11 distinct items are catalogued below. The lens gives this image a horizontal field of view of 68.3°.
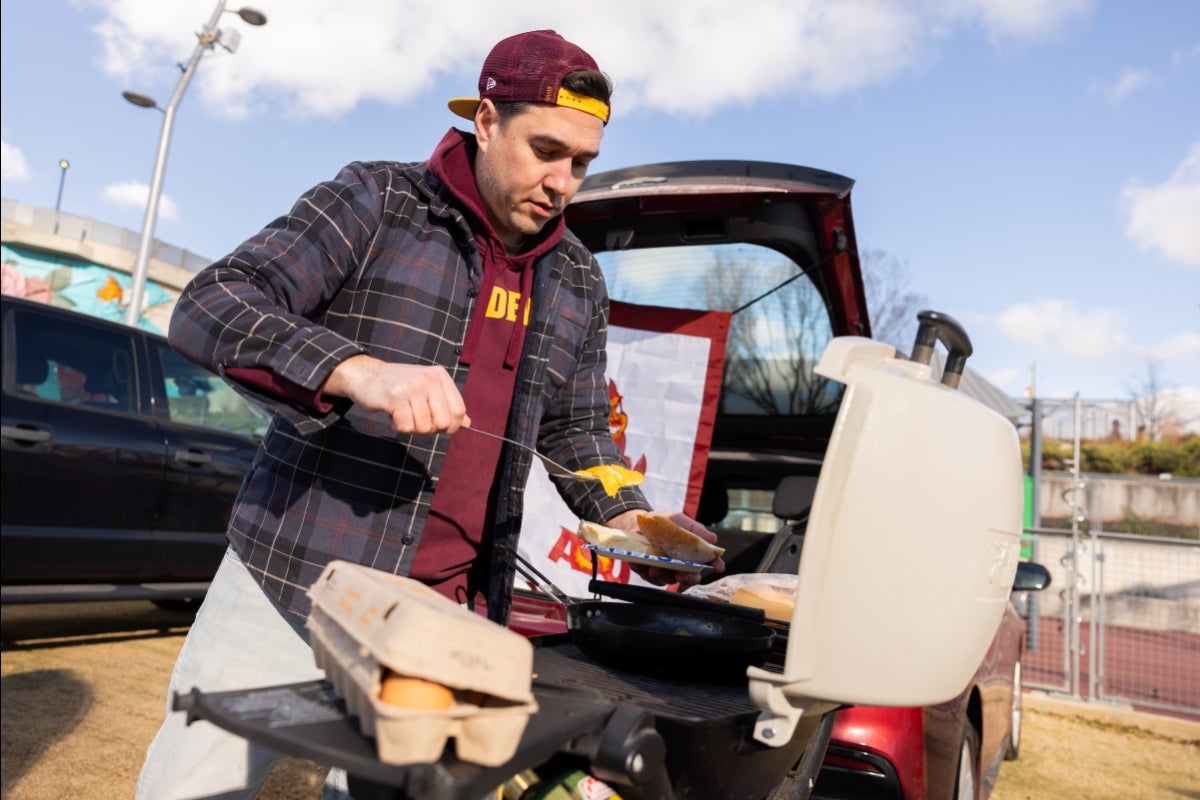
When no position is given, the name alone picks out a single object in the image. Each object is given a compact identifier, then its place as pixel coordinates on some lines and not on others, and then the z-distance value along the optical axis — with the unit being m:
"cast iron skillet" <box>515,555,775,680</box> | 1.53
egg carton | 0.88
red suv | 2.57
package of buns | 2.20
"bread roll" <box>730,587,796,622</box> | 2.18
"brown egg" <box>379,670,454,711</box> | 0.89
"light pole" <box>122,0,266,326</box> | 13.32
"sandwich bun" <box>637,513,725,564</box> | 1.94
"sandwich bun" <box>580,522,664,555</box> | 1.92
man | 1.71
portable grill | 1.13
